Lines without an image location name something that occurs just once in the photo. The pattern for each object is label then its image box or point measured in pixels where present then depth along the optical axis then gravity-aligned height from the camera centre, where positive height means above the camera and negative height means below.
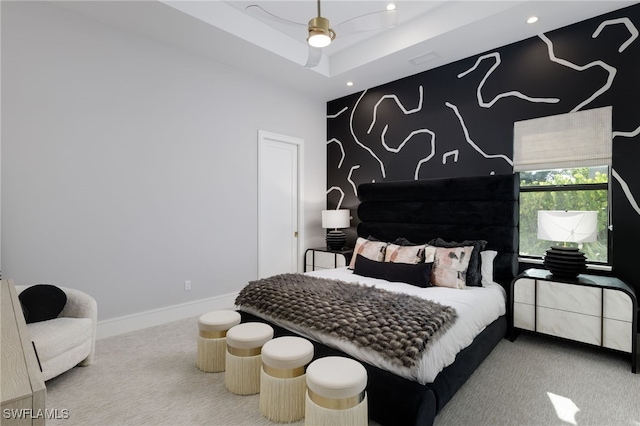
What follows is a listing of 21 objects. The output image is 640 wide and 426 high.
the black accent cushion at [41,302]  2.30 -0.68
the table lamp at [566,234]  2.68 -0.21
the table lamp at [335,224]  4.75 -0.22
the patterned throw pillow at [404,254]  3.29 -0.47
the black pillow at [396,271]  3.01 -0.61
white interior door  4.48 +0.07
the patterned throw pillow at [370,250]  3.63 -0.47
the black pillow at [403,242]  3.66 -0.39
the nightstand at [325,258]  4.51 -0.72
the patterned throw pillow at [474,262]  3.06 -0.51
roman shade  2.99 +0.68
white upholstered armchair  2.13 -0.89
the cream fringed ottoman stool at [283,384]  1.85 -1.01
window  3.06 +0.10
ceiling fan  2.17 +1.33
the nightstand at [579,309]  2.50 -0.83
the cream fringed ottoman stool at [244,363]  2.12 -1.02
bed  1.75 -0.67
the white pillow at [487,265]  3.16 -0.55
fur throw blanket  1.82 -0.70
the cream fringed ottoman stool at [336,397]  1.56 -0.93
